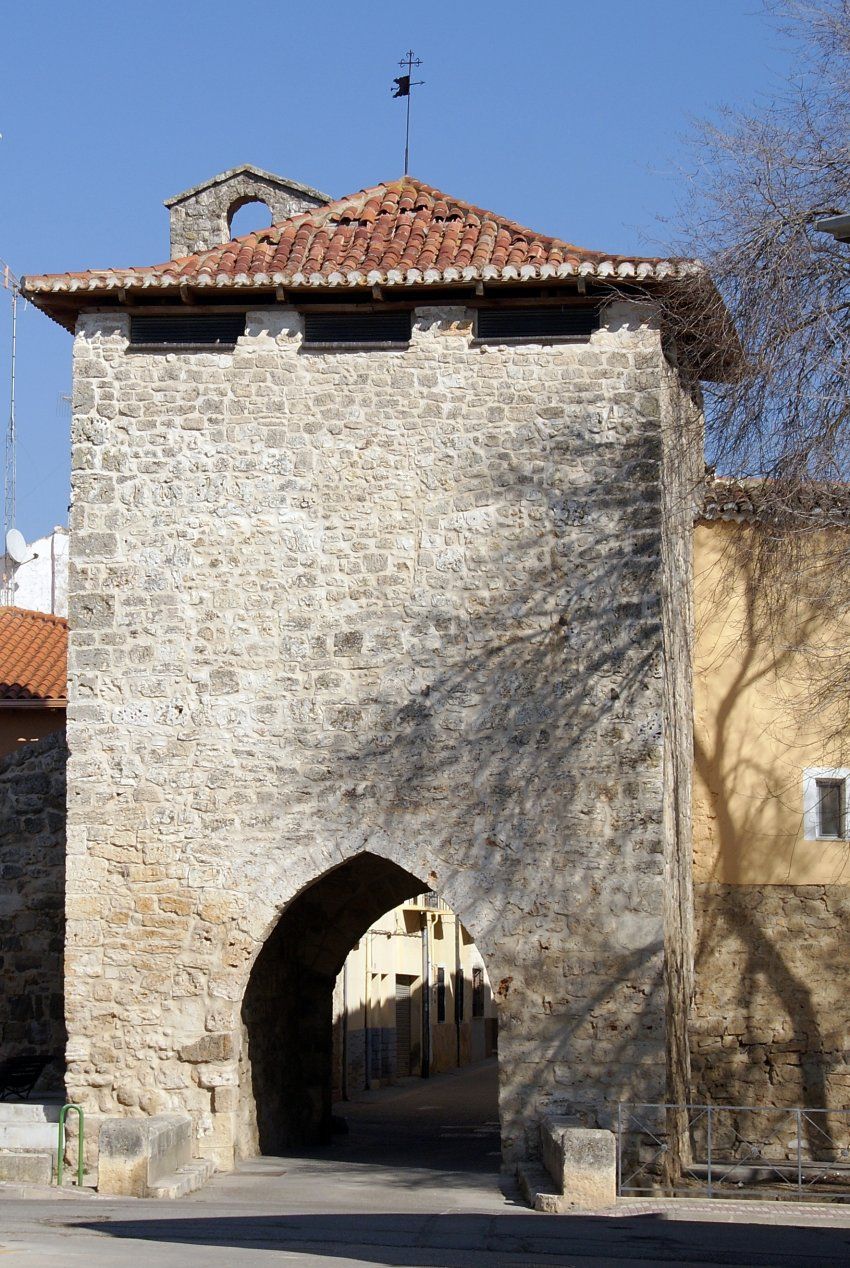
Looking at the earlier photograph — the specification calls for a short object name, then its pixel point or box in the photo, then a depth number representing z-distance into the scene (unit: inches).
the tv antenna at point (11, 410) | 1132.6
